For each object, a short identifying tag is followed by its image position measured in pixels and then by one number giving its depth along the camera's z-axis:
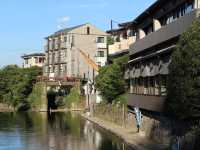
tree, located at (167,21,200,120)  20.76
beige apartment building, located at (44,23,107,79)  86.38
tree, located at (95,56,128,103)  51.09
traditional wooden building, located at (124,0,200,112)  29.45
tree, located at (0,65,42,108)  83.99
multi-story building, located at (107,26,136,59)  52.34
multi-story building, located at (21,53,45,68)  108.69
